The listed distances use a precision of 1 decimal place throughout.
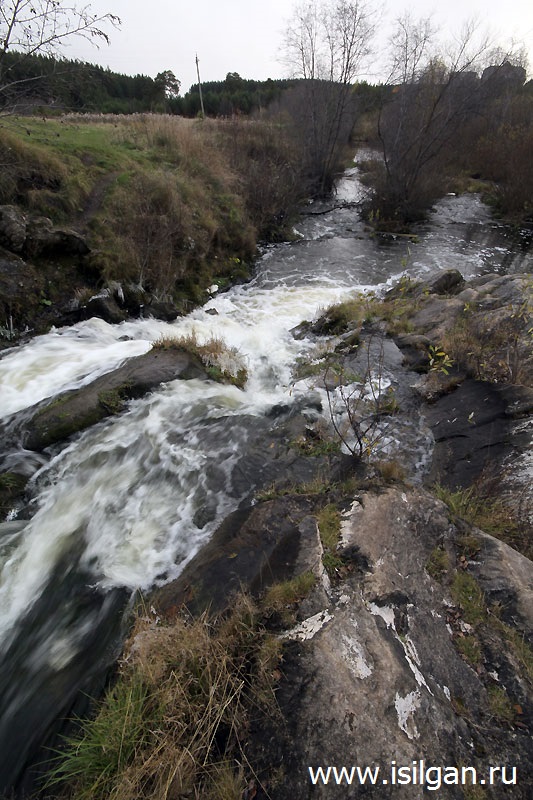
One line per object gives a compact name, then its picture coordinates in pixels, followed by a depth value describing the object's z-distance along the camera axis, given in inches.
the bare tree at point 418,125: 688.4
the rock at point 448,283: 410.0
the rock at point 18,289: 298.2
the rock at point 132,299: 357.1
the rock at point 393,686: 76.0
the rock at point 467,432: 173.8
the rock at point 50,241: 327.6
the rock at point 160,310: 362.3
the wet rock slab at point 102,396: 211.0
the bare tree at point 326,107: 801.6
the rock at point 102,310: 332.5
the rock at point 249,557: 114.7
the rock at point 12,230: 309.9
